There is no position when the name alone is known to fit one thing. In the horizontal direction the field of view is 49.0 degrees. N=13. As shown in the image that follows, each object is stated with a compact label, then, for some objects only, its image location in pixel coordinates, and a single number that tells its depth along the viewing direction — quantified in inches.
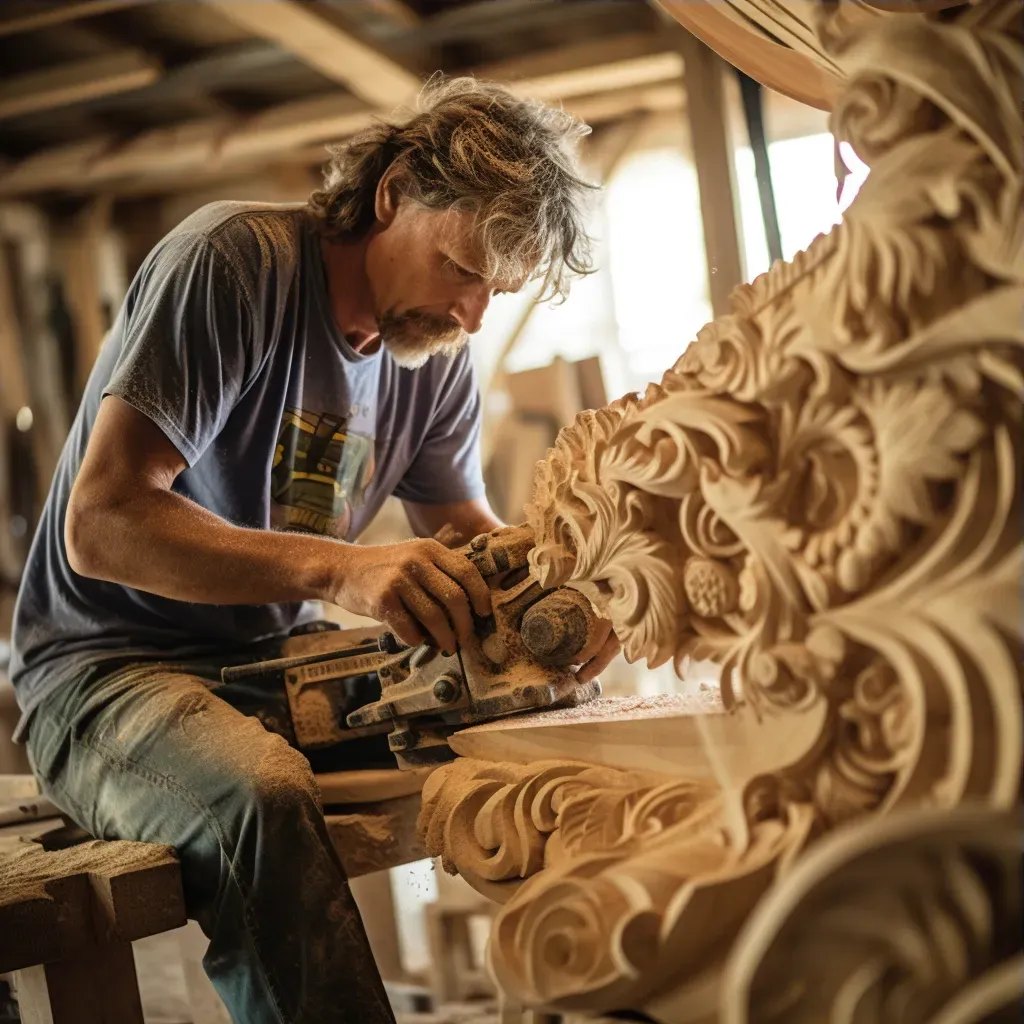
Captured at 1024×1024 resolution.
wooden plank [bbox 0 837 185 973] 67.6
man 68.6
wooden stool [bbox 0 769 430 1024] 68.1
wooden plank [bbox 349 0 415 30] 162.2
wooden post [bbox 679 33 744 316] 143.4
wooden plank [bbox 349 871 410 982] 125.8
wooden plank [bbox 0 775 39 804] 97.0
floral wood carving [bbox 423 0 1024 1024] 41.4
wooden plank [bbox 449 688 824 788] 49.9
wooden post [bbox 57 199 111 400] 221.9
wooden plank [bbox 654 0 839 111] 67.2
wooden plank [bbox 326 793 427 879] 80.5
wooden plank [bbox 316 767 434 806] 82.8
